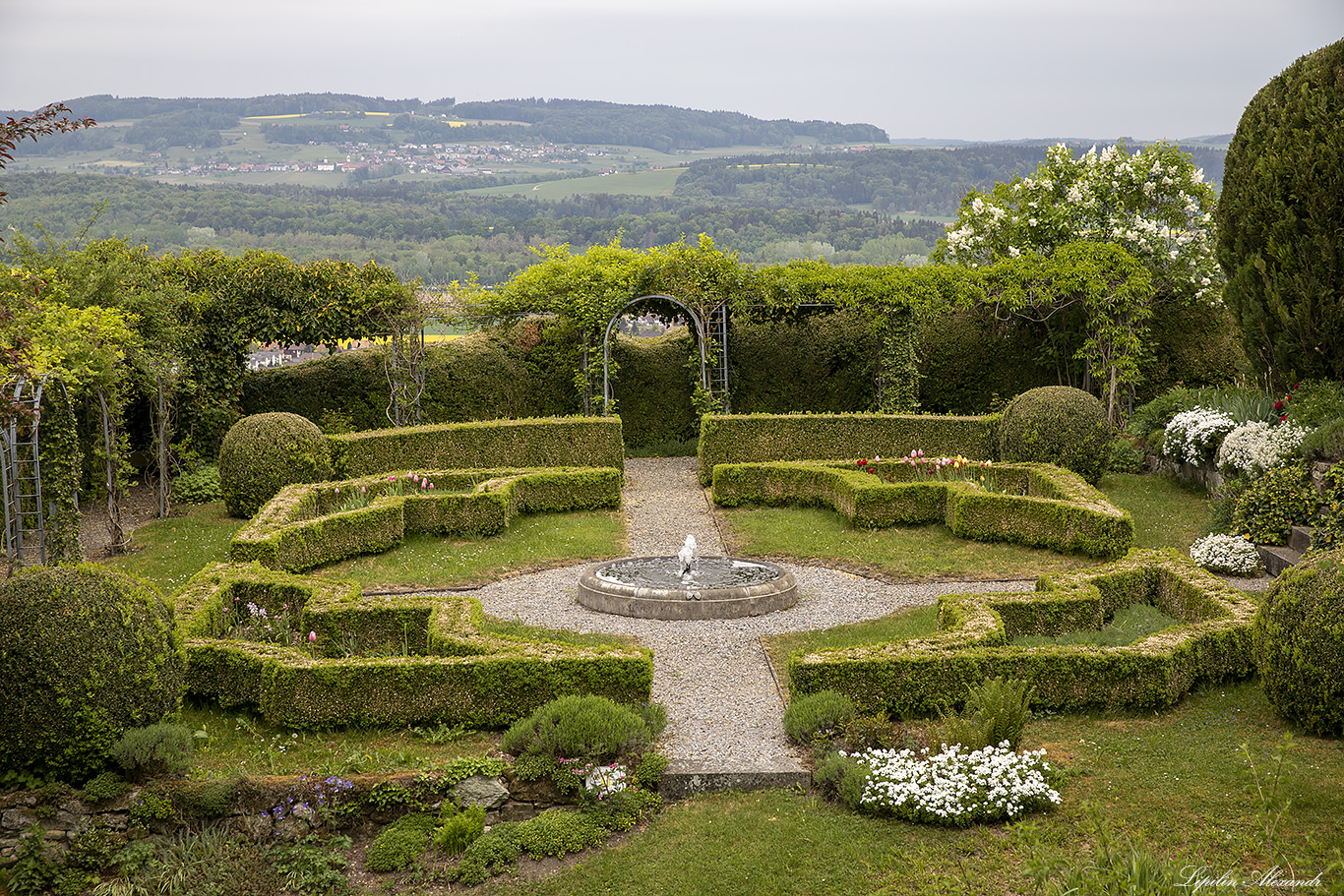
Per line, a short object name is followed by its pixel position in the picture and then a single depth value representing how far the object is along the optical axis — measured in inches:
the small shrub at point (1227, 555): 457.4
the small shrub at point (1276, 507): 467.2
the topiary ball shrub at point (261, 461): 602.5
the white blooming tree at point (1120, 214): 834.2
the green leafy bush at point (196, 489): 674.2
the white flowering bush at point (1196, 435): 609.6
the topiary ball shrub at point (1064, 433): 624.7
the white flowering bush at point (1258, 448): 510.6
